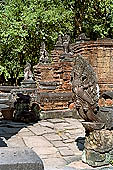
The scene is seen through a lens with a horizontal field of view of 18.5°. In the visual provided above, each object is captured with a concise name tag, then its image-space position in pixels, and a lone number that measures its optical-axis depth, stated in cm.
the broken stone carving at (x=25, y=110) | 1144
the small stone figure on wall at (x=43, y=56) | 1697
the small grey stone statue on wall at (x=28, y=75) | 1675
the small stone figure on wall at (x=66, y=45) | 1602
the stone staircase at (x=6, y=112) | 1180
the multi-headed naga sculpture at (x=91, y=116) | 595
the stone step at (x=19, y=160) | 285
